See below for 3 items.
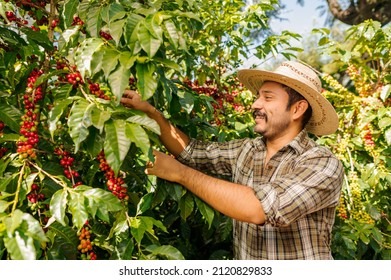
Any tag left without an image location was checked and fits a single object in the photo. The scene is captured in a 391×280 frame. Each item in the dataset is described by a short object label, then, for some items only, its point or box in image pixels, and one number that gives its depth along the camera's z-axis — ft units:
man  6.23
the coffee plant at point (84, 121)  4.67
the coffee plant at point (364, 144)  10.40
